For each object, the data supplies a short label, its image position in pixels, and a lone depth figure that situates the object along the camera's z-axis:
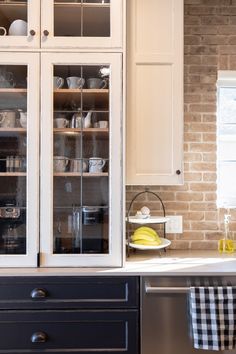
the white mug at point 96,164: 1.90
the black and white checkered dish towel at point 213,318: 1.70
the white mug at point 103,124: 1.89
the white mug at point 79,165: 1.92
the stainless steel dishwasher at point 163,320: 1.75
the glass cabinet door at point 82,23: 1.84
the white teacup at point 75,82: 1.90
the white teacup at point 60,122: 1.90
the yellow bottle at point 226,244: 2.25
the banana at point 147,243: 2.08
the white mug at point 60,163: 1.89
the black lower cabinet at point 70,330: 1.73
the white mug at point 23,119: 1.89
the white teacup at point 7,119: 1.92
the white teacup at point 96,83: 1.89
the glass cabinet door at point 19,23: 1.83
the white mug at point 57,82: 1.88
